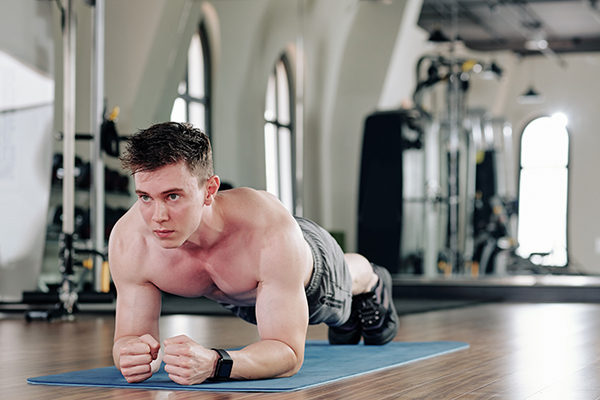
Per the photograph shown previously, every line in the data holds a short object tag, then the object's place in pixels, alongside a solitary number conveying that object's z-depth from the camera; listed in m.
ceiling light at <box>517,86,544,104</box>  6.54
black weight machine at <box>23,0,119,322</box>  4.43
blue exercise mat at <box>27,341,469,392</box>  1.92
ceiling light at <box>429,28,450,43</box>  6.97
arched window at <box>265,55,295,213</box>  6.95
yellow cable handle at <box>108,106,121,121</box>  4.86
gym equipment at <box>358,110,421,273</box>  6.99
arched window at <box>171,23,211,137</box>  5.86
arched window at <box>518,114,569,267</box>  6.20
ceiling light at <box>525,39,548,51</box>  6.83
